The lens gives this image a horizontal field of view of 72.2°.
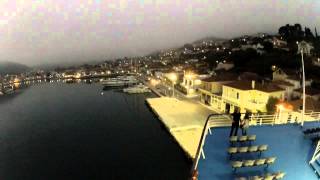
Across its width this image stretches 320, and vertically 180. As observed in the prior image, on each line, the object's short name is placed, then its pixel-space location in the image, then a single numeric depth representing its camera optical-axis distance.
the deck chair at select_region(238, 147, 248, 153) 6.80
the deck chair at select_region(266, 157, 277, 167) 6.50
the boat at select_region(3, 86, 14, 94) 87.05
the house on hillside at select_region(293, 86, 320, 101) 23.04
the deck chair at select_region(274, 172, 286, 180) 6.07
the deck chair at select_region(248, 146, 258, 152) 6.86
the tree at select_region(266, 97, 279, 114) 22.58
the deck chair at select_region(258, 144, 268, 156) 6.94
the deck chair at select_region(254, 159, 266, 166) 6.43
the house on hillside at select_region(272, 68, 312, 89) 27.15
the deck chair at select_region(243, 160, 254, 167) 6.35
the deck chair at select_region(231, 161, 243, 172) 6.27
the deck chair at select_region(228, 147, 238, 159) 6.72
